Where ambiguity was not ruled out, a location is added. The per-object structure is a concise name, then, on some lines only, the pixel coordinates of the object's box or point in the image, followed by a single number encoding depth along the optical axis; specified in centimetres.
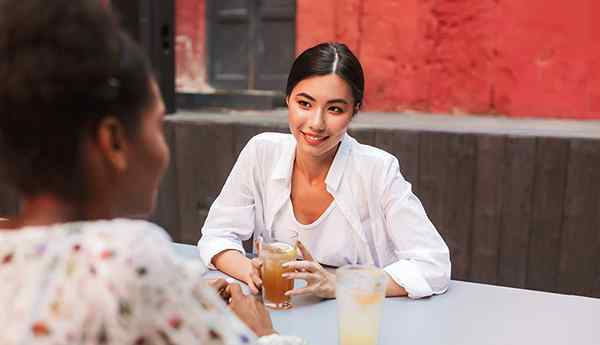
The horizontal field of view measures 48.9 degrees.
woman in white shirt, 189
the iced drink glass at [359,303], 132
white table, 139
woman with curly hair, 68
